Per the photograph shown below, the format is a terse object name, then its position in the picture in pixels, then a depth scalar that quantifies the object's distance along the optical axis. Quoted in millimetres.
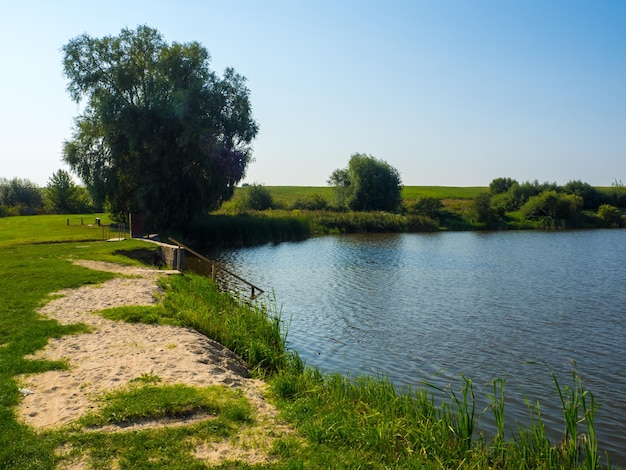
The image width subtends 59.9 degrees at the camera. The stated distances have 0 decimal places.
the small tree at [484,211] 75062
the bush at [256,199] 67838
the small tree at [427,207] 74750
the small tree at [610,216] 74125
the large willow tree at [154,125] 41375
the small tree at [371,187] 76688
